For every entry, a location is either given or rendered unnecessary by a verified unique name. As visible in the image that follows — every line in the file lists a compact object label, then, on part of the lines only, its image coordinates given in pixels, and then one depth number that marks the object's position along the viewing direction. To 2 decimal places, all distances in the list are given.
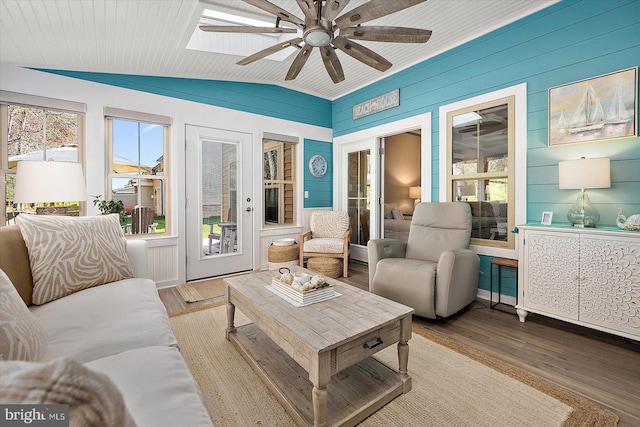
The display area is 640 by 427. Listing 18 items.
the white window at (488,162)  2.94
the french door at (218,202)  3.84
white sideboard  2.03
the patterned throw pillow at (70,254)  1.66
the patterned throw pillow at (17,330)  0.86
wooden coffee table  1.34
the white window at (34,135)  2.82
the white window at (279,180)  4.61
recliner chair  2.48
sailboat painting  2.29
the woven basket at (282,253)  4.17
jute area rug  1.45
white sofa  0.86
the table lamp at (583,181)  2.23
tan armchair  4.00
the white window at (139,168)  3.38
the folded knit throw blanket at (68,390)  0.30
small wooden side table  2.78
